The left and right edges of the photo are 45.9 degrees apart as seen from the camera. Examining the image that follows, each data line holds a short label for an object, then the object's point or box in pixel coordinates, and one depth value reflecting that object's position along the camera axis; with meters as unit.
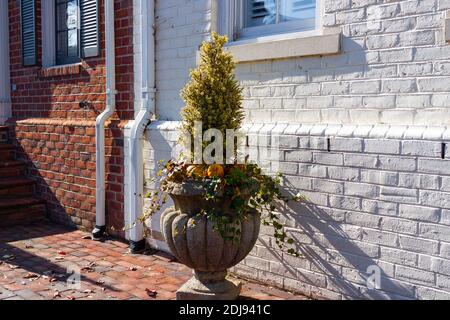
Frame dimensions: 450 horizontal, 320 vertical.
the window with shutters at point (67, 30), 5.99
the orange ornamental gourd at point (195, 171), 3.58
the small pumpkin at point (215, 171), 3.52
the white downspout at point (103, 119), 5.48
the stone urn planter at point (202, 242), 3.49
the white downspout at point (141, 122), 5.07
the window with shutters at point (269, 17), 4.04
